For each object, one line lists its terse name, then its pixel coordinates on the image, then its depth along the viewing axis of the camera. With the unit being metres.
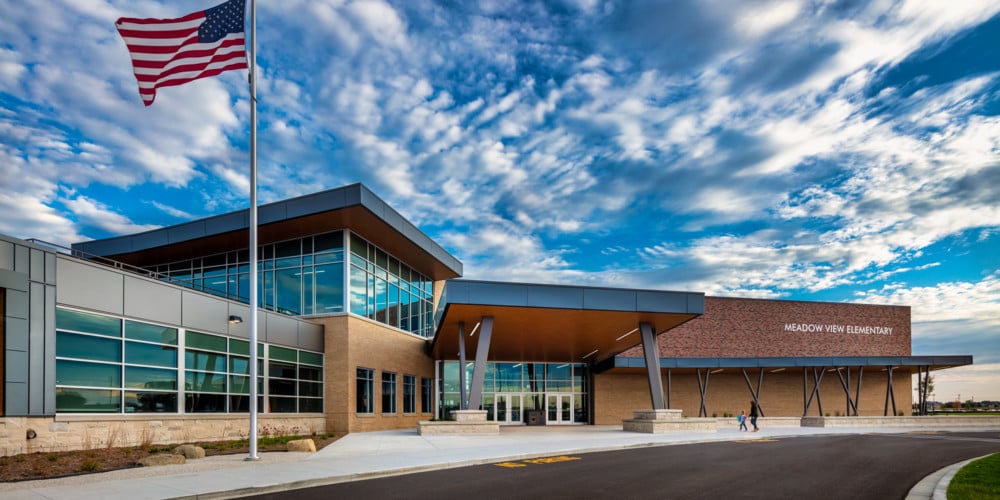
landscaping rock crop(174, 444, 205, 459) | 17.05
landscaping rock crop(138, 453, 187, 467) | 15.26
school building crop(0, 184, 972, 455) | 18.81
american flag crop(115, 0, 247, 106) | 16.45
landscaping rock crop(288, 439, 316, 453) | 19.34
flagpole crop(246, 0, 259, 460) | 17.06
